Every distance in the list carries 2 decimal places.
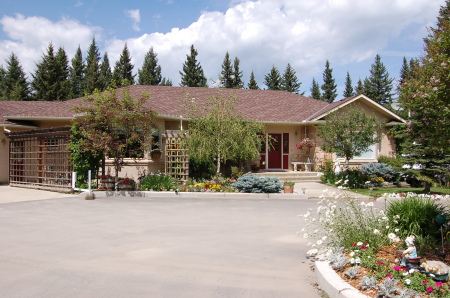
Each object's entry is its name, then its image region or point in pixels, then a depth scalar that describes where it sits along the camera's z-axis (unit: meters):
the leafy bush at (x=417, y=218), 6.14
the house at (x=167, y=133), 16.56
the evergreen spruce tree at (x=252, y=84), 47.28
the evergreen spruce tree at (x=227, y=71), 46.45
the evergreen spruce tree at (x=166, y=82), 50.61
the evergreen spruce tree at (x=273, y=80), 50.20
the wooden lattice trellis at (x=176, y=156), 16.78
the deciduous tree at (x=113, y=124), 14.09
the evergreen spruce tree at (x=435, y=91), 5.47
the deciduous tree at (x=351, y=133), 16.67
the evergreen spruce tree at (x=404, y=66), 56.06
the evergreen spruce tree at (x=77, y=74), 46.56
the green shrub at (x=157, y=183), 14.88
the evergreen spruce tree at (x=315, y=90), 57.89
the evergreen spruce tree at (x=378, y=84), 54.62
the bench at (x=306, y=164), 21.40
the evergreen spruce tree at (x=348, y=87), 58.75
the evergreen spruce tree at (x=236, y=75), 46.67
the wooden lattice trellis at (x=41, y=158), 15.57
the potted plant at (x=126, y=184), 14.95
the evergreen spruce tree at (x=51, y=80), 41.94
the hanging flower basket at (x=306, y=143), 20.97
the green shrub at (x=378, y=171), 18.77
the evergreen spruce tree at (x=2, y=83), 44.87
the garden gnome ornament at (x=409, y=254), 4.69
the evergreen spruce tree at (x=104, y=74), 42.17
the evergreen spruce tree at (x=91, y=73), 41.56
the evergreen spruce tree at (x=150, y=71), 47.16
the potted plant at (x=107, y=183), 15.20
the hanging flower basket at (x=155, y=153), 17.91
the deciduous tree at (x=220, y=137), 15.39
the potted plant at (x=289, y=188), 14.70
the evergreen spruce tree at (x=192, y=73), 47.22
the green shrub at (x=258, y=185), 14.45
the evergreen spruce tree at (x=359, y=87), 57.61
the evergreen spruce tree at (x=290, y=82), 51.88
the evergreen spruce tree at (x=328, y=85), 55.28
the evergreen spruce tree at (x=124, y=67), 45.04
